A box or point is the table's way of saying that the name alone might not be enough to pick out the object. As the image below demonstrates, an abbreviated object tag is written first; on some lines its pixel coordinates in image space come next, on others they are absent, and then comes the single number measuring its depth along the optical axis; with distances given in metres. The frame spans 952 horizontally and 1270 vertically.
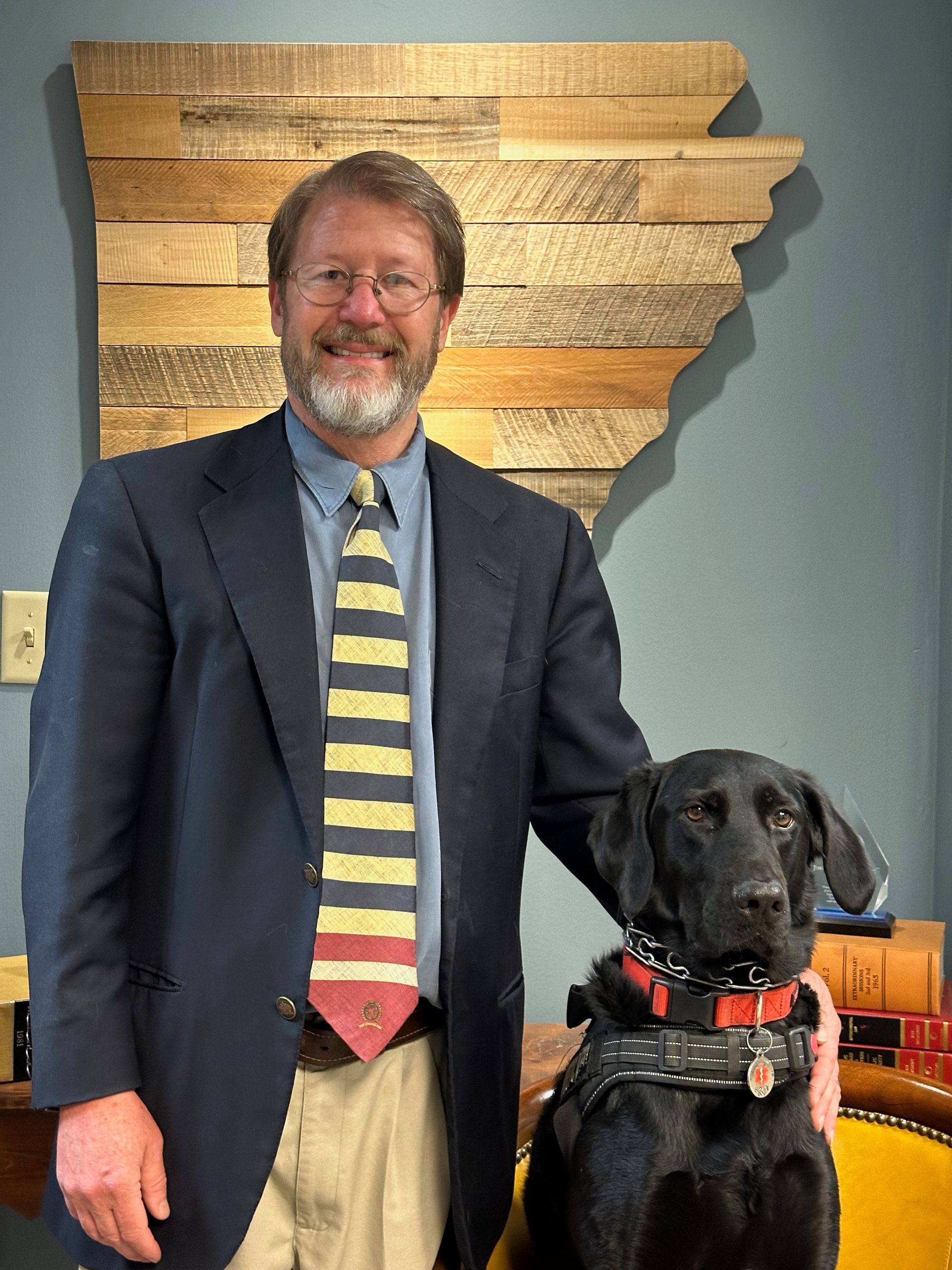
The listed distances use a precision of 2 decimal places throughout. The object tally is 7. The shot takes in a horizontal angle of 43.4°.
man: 1.08
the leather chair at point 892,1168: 1.47
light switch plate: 2.04
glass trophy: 1.77
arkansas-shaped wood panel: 1.95
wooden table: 1.68
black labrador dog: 1.08
